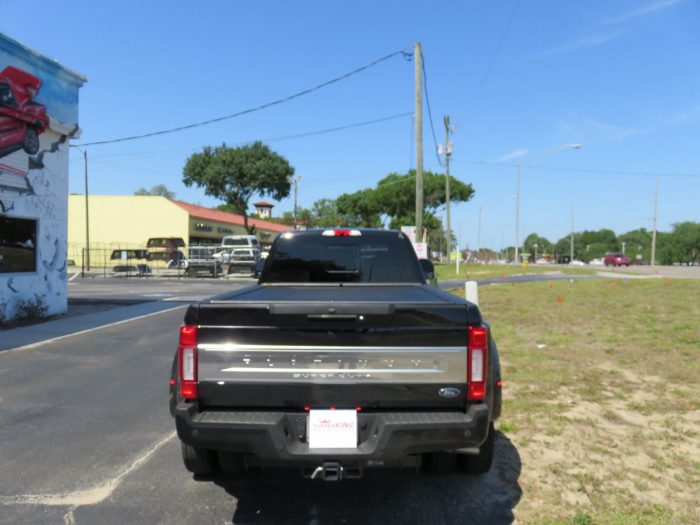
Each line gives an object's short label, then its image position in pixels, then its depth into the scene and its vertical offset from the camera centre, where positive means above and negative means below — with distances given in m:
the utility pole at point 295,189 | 49.84 +5.94
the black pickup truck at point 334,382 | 2.81 -0.73
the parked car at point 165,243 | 43.28 +0.44
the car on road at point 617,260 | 58.54 -0.61
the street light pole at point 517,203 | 44.50 +4.30
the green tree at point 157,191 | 93.32 +10.47
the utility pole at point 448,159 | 30.06 +5.67
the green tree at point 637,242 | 126.90 +3.83
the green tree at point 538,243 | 172.00 +3.45
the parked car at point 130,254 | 40.52 -0.54
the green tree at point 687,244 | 112.56 +2.62
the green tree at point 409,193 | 56.81 +6.61
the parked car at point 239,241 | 35.57 +0.58
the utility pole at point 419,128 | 18.39 +4.40
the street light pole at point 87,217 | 42.16 +2.43
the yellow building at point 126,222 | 47.19 +2.38
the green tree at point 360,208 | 60.90 +5.36
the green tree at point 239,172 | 51.38 +7.71
